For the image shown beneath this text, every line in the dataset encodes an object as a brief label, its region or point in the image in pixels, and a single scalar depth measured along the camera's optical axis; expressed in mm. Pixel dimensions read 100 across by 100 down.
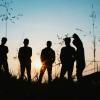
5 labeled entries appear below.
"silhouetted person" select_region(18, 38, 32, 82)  10578
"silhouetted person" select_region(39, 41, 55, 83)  10719
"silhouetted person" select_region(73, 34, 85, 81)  9297
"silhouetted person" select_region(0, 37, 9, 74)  10398
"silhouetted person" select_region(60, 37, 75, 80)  10070
